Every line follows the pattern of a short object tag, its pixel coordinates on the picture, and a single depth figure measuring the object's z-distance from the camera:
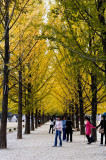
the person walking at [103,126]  13.71
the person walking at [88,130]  14.09
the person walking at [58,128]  13.45
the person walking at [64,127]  17.44
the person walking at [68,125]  16.20
